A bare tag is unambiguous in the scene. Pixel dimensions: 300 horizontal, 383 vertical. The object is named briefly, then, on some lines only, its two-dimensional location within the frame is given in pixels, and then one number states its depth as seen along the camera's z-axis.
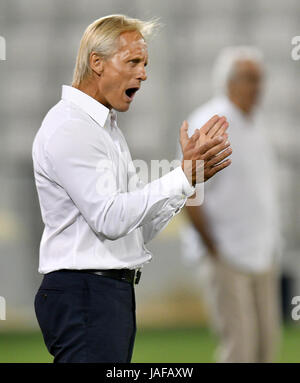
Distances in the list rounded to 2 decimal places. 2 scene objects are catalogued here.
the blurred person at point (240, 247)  8.05
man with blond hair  4.17
